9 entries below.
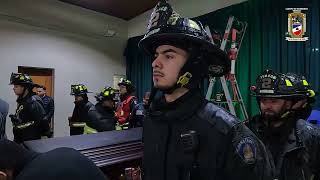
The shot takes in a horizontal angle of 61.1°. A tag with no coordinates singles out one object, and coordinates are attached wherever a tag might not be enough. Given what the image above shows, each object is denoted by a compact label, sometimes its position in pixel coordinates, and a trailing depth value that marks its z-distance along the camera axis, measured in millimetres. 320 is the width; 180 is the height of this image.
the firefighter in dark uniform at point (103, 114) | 3756
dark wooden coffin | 1482
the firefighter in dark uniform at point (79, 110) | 4613
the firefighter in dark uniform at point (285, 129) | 1737
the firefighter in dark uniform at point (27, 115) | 3582
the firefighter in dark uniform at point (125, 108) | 4617
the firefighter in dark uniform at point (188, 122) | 963
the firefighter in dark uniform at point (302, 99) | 2077
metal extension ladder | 4383
